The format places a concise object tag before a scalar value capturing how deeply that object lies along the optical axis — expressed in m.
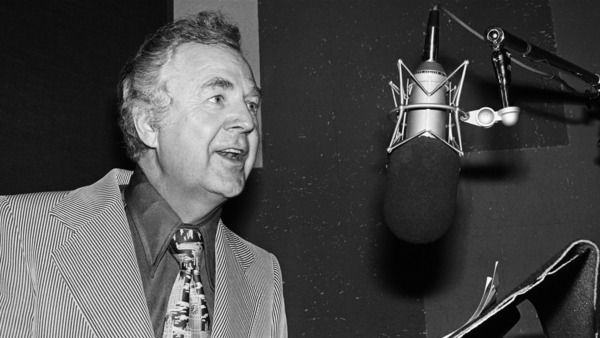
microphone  1.12
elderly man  1.42
